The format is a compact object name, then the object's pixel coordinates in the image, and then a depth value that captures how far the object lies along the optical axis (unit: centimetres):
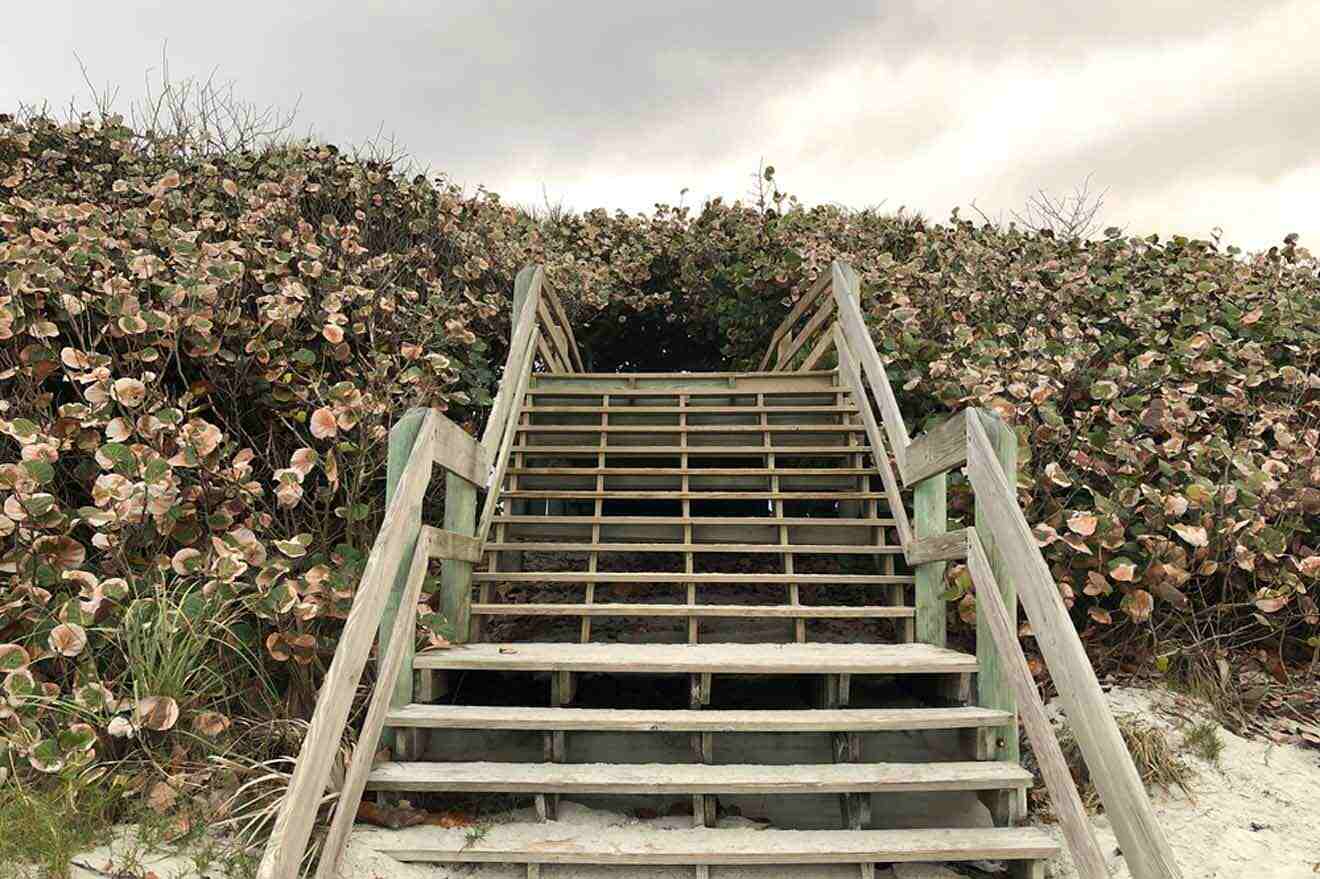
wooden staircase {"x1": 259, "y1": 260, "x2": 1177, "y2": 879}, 278
